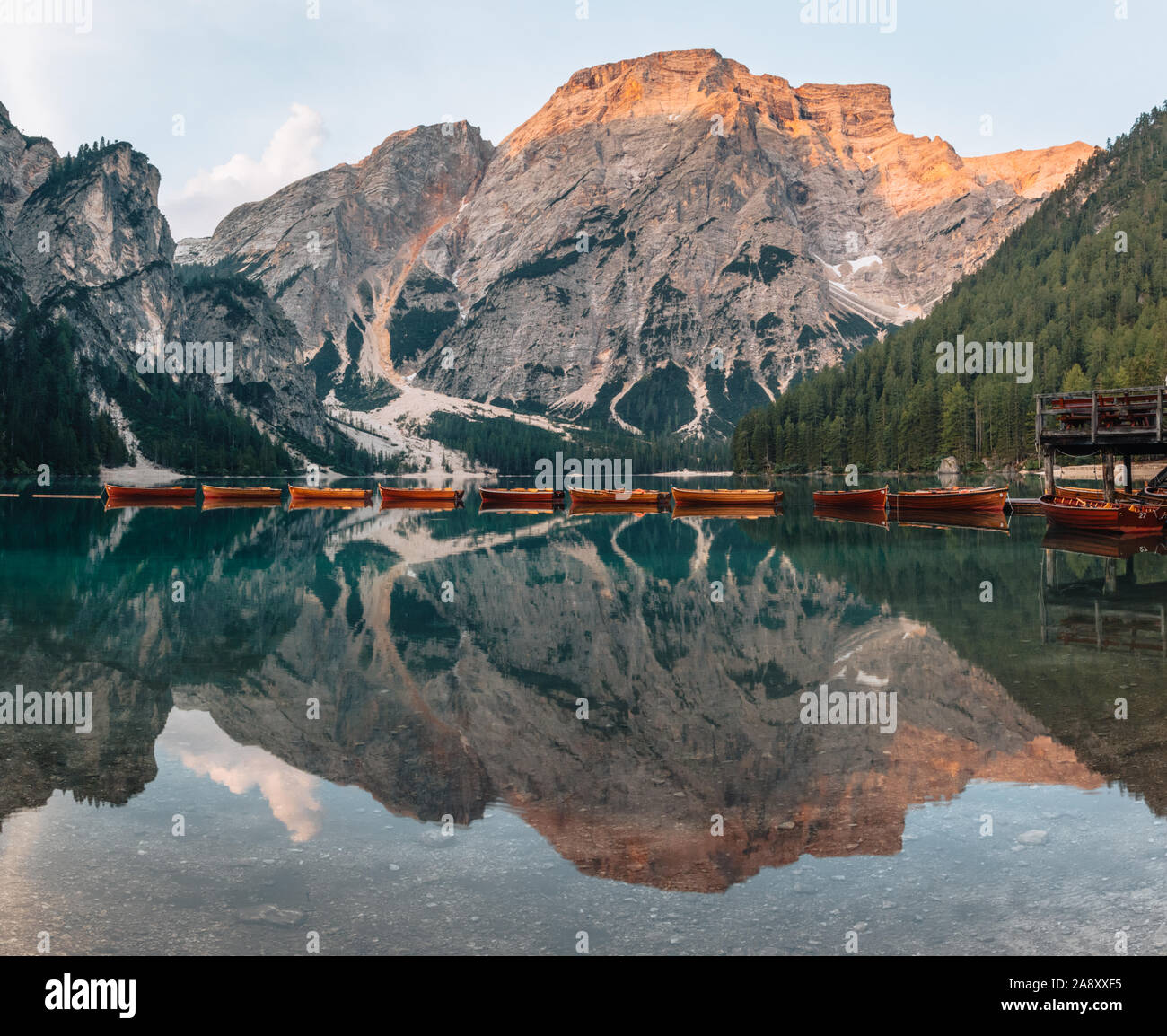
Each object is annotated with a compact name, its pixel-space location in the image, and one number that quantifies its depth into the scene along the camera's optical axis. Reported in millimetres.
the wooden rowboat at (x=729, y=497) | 96500
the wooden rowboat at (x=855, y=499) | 82688
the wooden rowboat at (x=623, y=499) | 101062
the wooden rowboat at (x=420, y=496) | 114750
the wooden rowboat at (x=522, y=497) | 105875
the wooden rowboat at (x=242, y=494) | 119938
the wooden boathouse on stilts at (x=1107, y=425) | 57812
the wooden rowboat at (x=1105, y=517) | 52719
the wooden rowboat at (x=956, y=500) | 71688
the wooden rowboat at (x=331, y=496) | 118750
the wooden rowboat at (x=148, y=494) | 114312
